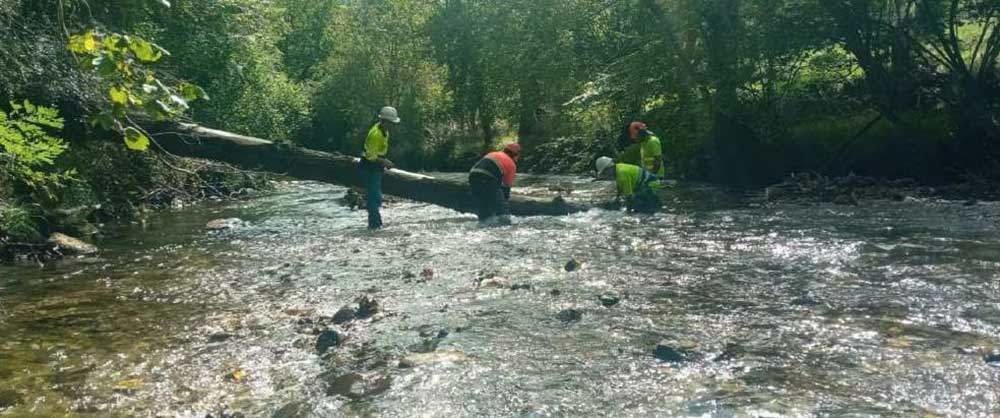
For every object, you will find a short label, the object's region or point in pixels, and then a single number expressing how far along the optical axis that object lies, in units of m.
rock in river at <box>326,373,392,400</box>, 6.76
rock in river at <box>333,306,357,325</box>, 9.05
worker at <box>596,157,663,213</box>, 17.16
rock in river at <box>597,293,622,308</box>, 9.45
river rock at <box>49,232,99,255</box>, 14.66
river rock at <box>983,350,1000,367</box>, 6.81
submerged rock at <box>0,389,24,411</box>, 6.61
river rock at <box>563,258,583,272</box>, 11.69
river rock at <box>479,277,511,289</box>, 10.64
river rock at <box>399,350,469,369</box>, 7.45
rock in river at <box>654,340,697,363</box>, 7.32
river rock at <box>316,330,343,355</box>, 7.95
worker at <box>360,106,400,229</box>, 16.41
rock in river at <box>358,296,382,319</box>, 9.24
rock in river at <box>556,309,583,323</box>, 8.87
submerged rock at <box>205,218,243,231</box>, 18.17
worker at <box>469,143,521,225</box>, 16.59
